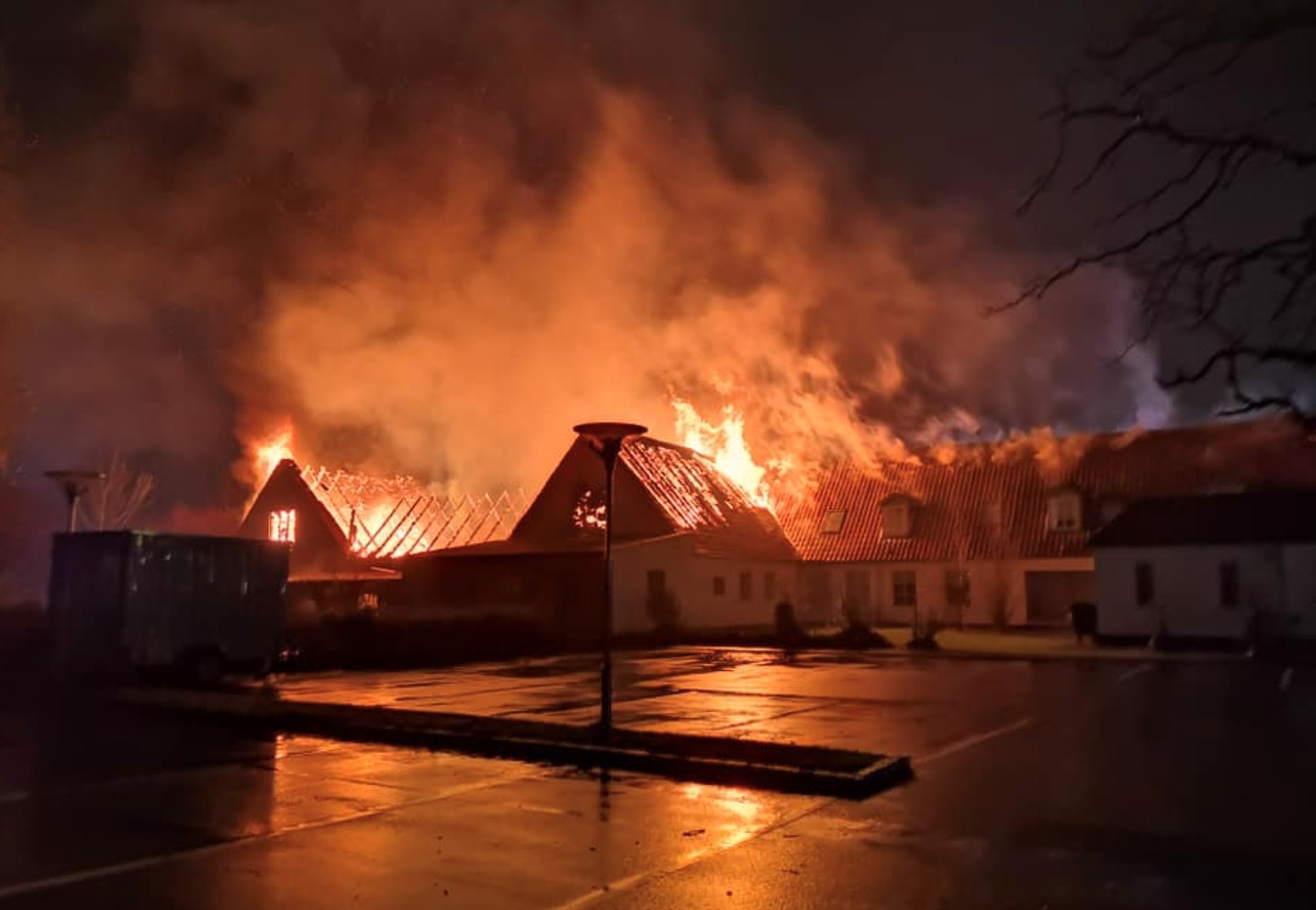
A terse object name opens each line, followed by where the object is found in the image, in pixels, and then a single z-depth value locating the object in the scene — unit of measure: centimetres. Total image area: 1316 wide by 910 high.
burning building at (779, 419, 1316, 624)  3872
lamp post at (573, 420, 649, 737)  1239
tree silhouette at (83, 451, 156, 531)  5092
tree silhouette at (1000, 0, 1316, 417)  835
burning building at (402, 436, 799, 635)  3444
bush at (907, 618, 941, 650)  3042
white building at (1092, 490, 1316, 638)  2973
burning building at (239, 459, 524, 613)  4253
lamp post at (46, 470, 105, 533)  2114
